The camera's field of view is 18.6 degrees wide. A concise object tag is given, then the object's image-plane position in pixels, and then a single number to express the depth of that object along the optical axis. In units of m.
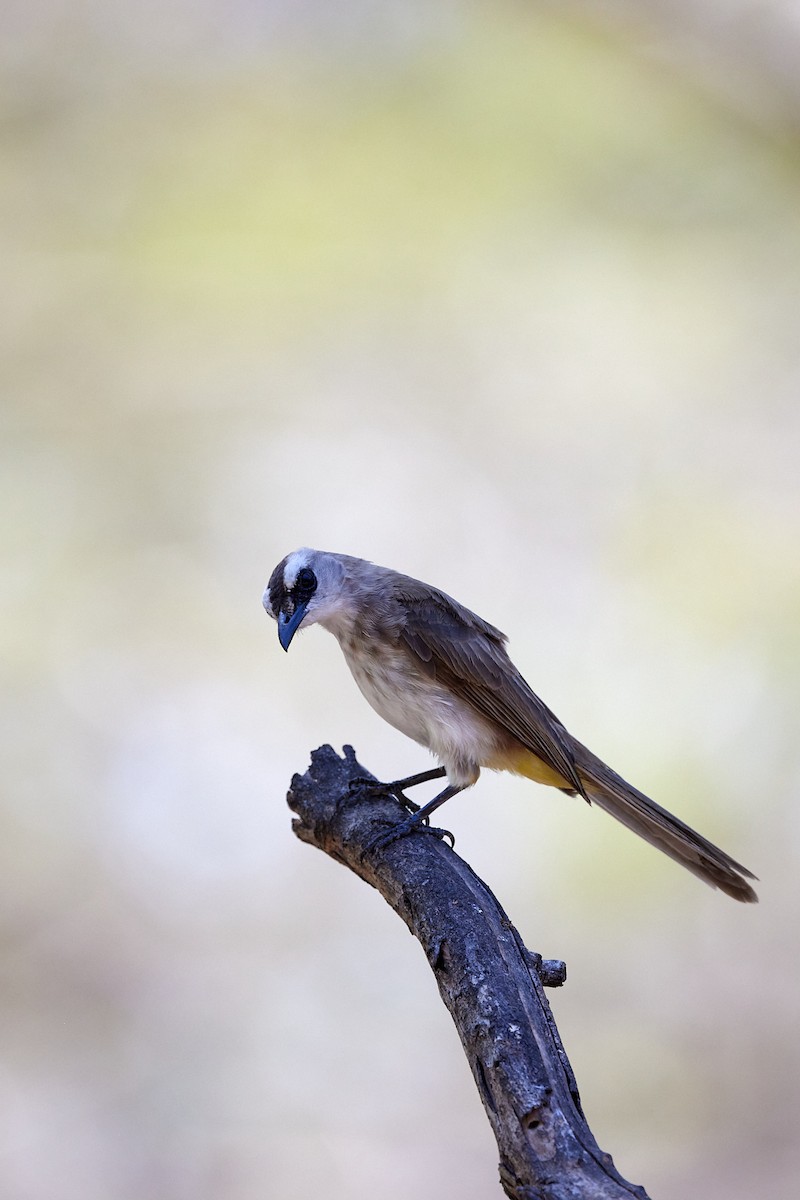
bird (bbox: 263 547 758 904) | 7.14
